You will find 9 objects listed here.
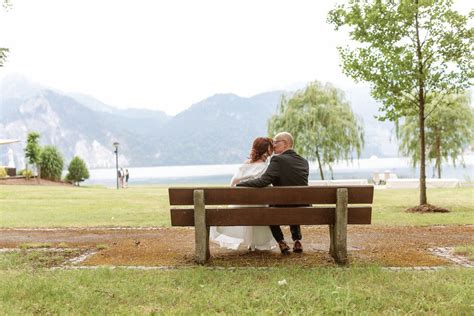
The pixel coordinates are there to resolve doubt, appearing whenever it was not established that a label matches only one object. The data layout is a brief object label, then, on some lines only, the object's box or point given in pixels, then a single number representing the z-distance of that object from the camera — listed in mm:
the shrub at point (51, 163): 40562
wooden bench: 5898
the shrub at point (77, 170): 42562
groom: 6309
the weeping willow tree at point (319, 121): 33156
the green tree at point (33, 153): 39844
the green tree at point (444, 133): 33531
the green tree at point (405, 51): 14085
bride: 6586
